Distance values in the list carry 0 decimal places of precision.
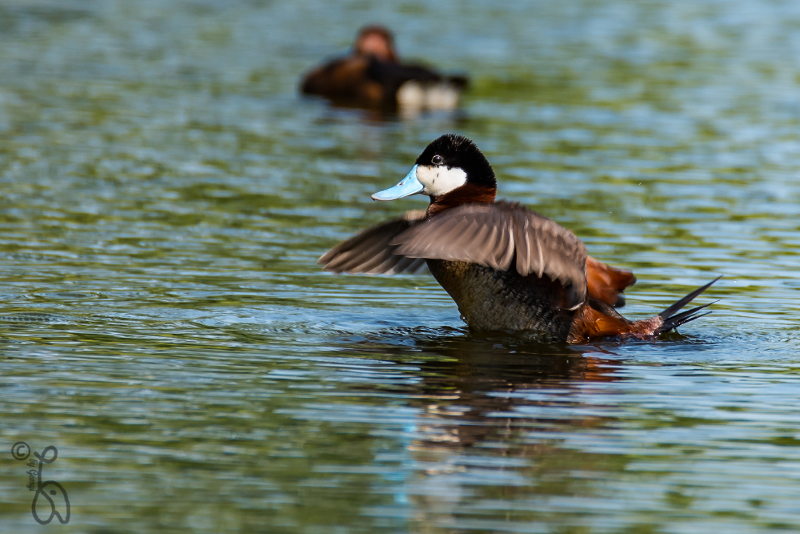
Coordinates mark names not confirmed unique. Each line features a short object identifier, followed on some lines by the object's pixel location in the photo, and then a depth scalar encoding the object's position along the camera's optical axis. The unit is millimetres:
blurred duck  33562
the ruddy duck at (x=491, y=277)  14289
